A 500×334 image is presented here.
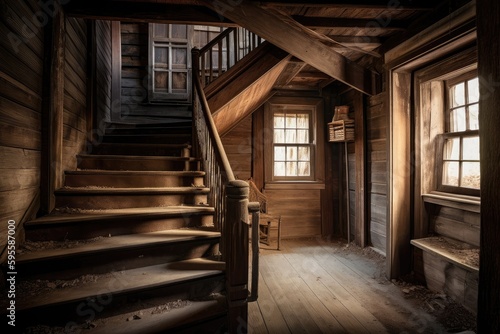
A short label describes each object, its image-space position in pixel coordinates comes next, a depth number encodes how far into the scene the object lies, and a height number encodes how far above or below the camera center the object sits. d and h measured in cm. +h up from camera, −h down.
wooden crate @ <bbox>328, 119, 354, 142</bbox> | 468 +62
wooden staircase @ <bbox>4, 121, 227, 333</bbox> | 171 -68
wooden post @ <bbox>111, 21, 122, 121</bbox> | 565 +202
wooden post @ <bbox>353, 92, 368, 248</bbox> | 452 -9
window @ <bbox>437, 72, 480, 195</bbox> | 281 +28
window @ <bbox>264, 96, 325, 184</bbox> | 557 +51
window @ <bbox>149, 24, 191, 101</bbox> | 628 +244
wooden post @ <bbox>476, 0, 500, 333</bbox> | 153 +3
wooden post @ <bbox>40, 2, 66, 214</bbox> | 240 +47
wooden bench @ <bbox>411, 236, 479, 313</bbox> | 251 -104
